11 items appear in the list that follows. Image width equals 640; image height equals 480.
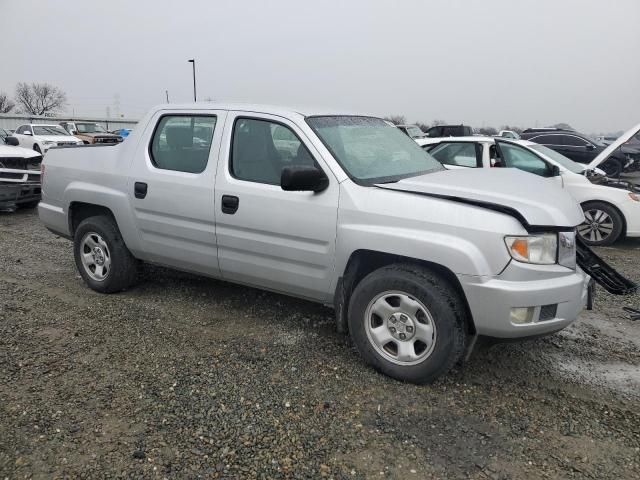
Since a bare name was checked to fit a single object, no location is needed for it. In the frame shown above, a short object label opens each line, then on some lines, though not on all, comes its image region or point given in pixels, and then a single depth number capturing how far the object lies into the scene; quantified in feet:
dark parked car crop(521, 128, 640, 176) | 52.16
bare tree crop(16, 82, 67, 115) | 233.35
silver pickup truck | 9.87
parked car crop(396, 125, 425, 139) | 75.61
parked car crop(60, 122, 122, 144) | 90.07
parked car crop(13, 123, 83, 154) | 62.66
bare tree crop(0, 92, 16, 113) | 223.51
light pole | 111.90
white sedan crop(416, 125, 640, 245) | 23.56
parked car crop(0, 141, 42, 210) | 28.99
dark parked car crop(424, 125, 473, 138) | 57.52
